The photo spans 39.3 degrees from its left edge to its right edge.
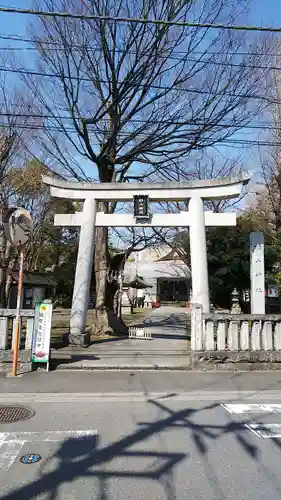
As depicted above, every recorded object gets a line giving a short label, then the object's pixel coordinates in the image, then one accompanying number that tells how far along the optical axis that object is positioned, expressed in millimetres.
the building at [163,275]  51594
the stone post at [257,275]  11000
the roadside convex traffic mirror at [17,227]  8777
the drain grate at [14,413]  5503
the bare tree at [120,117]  12961
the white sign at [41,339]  8570
